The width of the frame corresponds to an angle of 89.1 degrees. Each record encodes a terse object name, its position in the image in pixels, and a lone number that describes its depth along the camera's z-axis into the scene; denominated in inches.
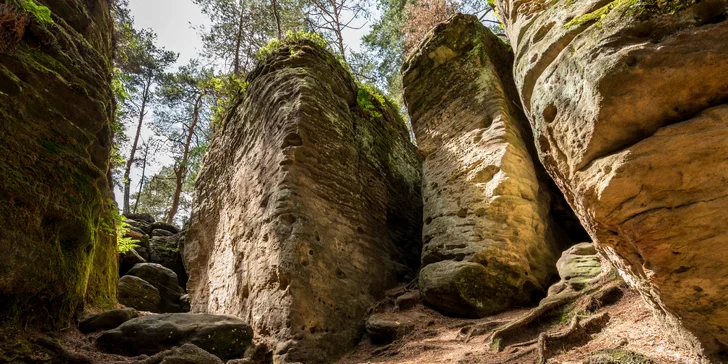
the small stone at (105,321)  196.9
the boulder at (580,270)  224.1
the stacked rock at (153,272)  446.6
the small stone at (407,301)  296.8
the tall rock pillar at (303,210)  262.2
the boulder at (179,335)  189.0
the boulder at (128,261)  518.9
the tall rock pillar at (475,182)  279.4
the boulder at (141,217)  764.0
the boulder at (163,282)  490.3
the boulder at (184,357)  168.2
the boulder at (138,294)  433.7
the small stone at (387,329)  254.5
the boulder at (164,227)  736.3
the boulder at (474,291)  270.5
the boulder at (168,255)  617.9
